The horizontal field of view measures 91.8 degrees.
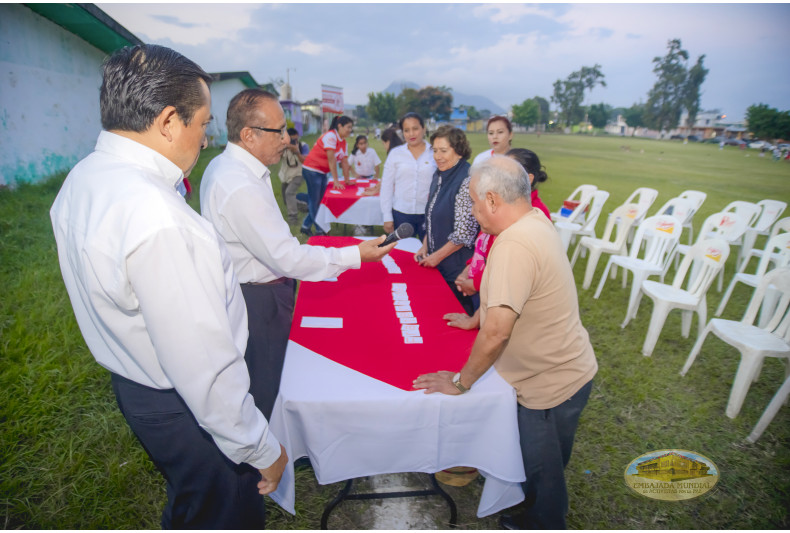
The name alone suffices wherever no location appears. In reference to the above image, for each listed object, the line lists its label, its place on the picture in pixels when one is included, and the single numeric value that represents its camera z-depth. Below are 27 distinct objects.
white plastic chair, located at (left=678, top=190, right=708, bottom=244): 5.83
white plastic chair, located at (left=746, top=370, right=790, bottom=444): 2.58
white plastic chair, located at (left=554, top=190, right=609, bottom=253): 5.55
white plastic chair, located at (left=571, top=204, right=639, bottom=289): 5.00
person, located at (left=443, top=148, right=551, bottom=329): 1.89
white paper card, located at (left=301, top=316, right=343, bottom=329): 1.86
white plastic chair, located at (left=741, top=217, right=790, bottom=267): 4.55
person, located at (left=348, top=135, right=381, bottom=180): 7.57
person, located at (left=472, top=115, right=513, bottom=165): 3.98
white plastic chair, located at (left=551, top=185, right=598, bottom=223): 5.95
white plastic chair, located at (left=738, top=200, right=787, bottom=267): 5.43
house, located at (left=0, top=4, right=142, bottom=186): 6.89
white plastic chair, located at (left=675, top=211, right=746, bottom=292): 4.97
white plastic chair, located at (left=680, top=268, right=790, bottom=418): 2.74
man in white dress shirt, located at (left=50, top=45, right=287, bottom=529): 0.85
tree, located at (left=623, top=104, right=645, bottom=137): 73.89
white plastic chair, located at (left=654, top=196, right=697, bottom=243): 5.73
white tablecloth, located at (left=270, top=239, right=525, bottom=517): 1.34
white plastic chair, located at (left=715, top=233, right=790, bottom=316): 3.89
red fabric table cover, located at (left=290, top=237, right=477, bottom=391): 1.57
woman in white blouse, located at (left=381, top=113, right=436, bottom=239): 3.99
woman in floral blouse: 2.65
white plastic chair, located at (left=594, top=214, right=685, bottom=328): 4.10
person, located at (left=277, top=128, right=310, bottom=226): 7.29
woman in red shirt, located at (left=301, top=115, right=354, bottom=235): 6.07
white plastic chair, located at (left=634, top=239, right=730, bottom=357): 3.39
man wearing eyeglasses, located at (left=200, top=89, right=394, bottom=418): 1.68
